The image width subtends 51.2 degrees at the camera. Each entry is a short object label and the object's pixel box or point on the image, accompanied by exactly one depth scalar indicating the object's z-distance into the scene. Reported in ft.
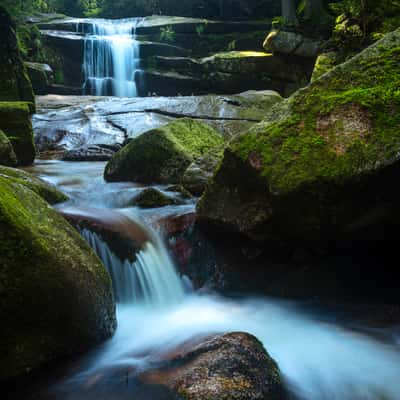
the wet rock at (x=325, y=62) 34.88
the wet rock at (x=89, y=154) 29.81
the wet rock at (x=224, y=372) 7.70
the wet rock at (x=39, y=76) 49.95
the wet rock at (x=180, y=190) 18.94
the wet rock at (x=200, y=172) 18.98
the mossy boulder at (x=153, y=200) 17.89
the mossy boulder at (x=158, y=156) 21.39
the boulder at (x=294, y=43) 51.21
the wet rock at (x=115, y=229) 14.42
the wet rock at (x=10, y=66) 34.99
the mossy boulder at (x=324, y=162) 11.23
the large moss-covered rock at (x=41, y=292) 8.62
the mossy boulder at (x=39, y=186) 16.03
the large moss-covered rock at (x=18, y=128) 24.86
